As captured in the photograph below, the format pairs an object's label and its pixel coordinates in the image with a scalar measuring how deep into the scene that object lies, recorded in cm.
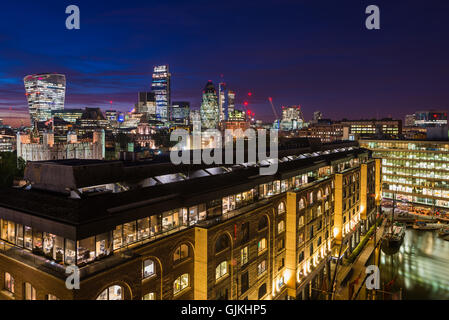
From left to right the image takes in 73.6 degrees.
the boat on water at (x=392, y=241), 6424
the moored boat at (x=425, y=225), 7612
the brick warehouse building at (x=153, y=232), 1775
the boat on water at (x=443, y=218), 8016
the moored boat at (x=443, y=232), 7144
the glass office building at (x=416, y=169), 8856
